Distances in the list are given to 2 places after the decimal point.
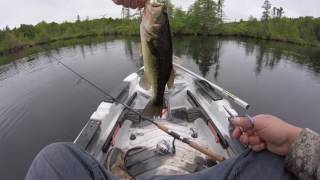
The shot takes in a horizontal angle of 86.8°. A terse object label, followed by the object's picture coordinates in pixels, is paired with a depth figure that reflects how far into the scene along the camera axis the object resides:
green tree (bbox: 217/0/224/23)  37.53
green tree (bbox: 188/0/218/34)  36.01
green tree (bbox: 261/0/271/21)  38.08
